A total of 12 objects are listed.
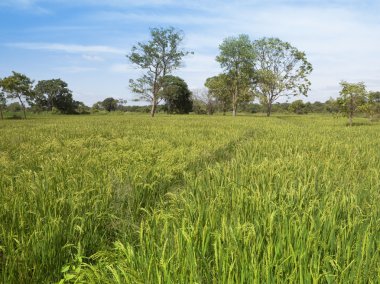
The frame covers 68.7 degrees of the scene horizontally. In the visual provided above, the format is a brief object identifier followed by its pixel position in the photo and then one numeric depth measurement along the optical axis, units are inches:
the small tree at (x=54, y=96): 3046.3
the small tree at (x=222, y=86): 2348.5
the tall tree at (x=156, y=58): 1790.1
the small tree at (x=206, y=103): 3302.2
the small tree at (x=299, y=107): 3087.1
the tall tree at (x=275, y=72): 2091.5
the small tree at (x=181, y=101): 3031.0
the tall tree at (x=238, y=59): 2194.9
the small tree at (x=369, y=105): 1003.0
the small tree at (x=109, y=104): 4372.5
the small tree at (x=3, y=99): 1766.7
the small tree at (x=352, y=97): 1016.7
